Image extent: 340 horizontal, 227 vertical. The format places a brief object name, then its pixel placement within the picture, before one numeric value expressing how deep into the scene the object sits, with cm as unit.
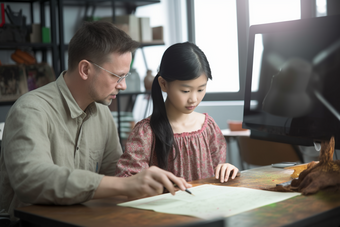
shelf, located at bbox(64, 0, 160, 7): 341
